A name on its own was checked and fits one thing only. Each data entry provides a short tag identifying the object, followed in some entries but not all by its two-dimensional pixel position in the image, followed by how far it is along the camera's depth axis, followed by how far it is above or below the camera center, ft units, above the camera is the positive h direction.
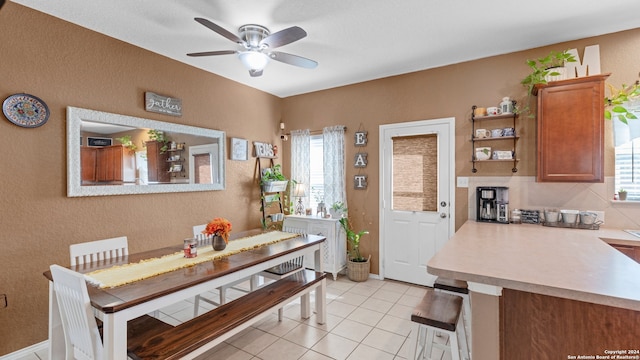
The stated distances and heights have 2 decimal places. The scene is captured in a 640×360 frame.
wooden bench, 5.13 -3.14
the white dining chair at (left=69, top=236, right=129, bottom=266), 6.66 -1.78
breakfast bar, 4.12 -2.03
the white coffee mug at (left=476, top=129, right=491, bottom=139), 10.25 +1.62
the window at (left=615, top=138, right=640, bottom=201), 8.38 +0.26
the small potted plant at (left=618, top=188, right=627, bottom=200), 8.36 -0.53
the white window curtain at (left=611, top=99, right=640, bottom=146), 8.35 +1.45
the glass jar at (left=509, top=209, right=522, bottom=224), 9.49 -1.33
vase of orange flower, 7.35 -1.39
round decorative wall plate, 7.05 +1.83
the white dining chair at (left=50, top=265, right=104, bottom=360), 4.59 -2.29
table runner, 5.49 -1.94
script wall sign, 9.71 +2.73
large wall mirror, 8.18 +0.83
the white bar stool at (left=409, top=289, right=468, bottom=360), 5.24 -2.66
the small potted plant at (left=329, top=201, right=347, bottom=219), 13.08 -1.49
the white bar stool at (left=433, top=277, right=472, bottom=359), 6.45 -2.61
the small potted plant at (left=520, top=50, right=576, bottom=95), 8.66 +3.45
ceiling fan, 7.20 +3.54
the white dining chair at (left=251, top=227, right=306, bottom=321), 8.51 -2.88
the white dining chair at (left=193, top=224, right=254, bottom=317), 8.67 -1.96
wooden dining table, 4.50 -2.00
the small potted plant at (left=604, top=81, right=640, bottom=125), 8.29 +2.28
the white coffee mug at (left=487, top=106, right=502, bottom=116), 9.95 +2.38
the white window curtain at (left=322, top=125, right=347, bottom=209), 13.50 +0.62
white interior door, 11.18 -0.71
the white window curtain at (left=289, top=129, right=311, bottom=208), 14.60 +1.09
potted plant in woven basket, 12.36 -3.69
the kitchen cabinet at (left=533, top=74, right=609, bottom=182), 8.05 +1.39
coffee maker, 9.59 -0.92
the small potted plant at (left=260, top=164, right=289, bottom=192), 13.67 -0.06
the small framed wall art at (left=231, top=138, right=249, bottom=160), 12.75 +1.41
